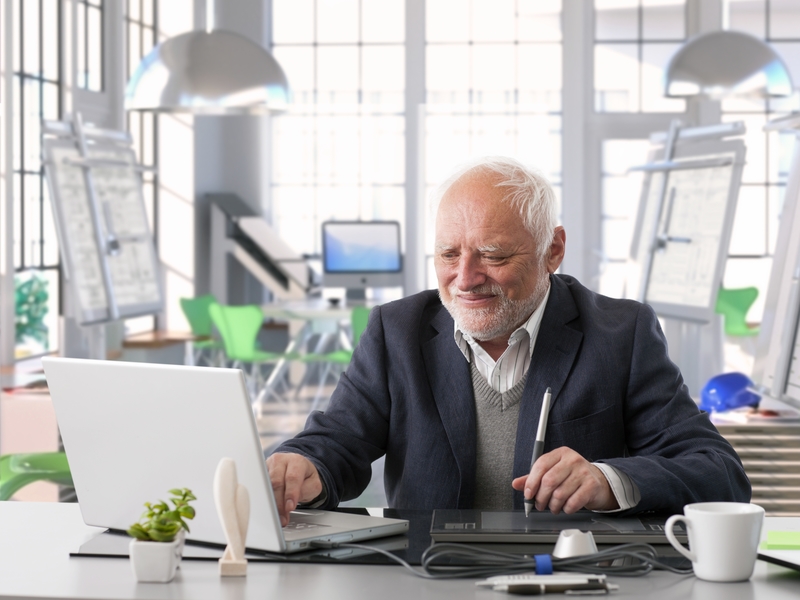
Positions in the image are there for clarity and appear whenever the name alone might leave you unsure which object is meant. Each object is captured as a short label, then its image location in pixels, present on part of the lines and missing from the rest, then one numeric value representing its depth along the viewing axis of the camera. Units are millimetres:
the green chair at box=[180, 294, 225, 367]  8133
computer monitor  8195
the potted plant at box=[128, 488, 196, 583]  1270
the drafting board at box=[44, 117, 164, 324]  5383
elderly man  1891
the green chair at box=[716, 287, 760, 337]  8227
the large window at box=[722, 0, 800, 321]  9484
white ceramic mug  1255
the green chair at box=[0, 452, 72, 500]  2773
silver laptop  1285
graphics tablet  1451
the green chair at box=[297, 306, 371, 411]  6945
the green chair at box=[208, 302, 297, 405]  7156
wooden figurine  1261
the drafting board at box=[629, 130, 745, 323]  5402
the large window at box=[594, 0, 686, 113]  9641
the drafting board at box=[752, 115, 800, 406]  2770
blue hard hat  3562
